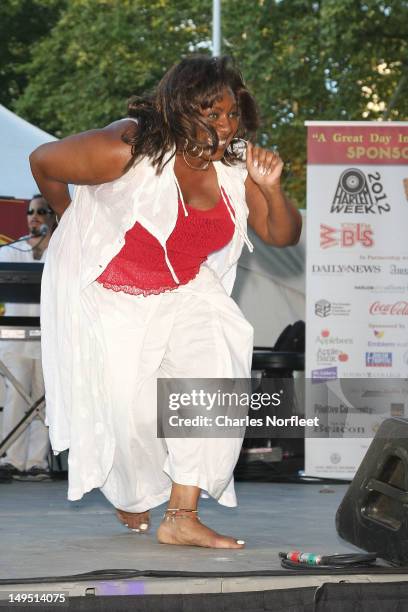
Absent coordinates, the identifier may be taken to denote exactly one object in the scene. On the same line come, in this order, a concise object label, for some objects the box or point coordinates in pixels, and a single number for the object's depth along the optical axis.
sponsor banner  10.39
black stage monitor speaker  5.13
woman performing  5.68
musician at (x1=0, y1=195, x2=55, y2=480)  10.43
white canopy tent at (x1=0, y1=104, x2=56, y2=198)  12.23
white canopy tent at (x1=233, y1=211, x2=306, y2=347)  14.98
